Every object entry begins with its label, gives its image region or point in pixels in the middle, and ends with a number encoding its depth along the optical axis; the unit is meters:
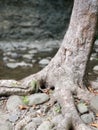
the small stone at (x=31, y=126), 3.42
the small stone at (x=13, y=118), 3.59
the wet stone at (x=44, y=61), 6.00
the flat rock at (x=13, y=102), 3.79
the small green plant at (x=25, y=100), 3.83
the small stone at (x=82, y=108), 3.65
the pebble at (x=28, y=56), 6.38
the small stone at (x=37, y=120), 3.49
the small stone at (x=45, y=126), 3.35
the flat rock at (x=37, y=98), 3.81
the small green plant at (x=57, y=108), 3.65
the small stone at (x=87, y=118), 3.53
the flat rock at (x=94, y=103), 3.70
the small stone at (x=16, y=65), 5.80
